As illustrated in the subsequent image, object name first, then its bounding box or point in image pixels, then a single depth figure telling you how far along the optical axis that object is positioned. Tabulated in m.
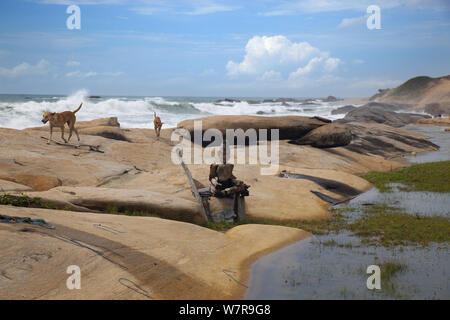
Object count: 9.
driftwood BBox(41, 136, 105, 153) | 16.12
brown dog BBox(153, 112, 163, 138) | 21.77
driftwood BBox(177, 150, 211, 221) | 11.45
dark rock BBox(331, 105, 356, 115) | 68.99
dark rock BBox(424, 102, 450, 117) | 73.68
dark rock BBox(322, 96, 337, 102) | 175.50
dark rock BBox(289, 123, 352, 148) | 23.33
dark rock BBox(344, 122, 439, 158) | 26.31
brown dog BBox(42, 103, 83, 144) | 15.66
